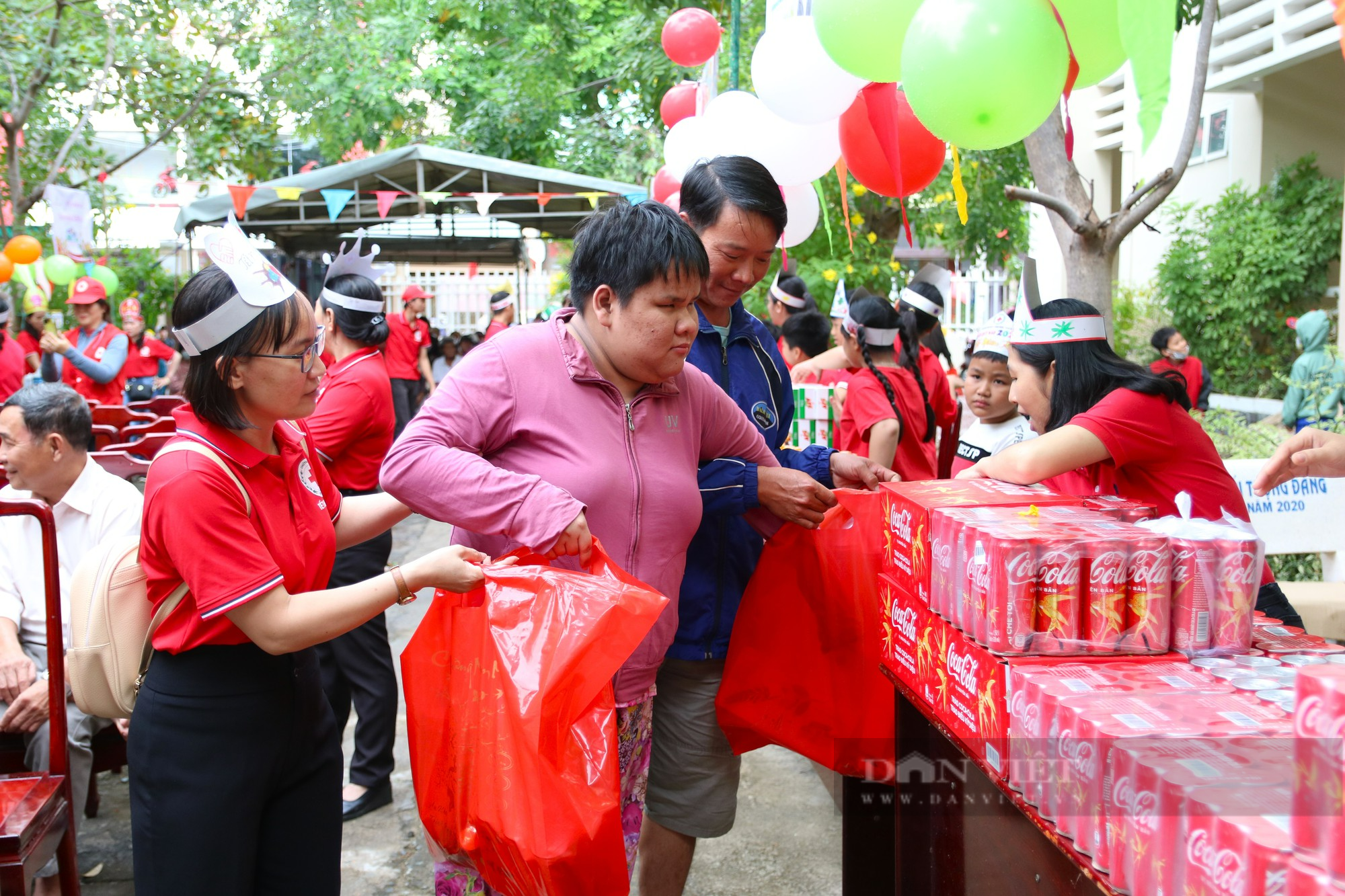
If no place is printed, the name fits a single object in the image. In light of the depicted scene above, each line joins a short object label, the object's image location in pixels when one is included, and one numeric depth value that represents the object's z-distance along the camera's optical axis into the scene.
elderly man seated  2.99
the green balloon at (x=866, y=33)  2.54
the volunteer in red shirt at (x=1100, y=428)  2.27
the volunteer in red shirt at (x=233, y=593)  1.77
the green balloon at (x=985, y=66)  2.16
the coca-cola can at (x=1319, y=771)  0.96
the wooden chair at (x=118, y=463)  4.19
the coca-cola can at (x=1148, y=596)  1.58
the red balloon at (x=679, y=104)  6.06
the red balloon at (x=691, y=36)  5.41
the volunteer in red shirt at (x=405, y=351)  9.77
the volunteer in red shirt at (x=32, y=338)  8.56
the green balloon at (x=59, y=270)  10.16
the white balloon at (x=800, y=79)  3.18
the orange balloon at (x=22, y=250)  9.47
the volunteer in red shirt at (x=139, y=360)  8.95
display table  1.55
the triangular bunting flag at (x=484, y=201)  11.27
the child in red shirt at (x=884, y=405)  4.14
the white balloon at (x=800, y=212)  4.12
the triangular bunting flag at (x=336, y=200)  11.36
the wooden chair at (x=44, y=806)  2.22
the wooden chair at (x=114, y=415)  6.11
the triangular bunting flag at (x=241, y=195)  10.73
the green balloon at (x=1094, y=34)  2.21
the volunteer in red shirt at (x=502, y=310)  12.41
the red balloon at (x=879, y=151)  3.43
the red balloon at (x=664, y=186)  5.01
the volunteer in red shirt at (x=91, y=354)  7.16
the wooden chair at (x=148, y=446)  4.75
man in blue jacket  2.33
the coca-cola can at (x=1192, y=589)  1.58
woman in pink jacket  1.88
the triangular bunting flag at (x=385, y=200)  11.43
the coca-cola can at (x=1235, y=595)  1.58
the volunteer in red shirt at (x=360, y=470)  3.64
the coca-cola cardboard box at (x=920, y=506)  1.95
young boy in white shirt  4.05
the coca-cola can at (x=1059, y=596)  1.58
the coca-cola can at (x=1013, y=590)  1.58
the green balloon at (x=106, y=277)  11.30
